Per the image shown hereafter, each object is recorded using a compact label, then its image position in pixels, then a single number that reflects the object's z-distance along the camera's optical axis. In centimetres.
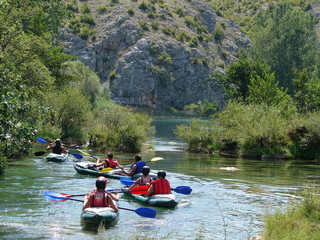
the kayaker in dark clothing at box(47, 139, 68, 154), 2877
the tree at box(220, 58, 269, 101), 5916
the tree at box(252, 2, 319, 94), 8719
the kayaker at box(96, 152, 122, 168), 2346
